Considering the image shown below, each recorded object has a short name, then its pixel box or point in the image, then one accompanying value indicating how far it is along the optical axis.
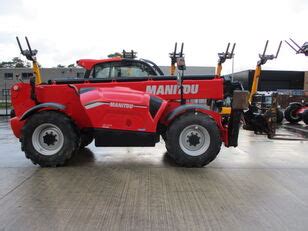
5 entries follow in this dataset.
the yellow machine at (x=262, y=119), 6.68
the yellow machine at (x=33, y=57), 6.78
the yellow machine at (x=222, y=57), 7.33
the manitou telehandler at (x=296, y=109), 11.21
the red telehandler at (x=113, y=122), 4.17
